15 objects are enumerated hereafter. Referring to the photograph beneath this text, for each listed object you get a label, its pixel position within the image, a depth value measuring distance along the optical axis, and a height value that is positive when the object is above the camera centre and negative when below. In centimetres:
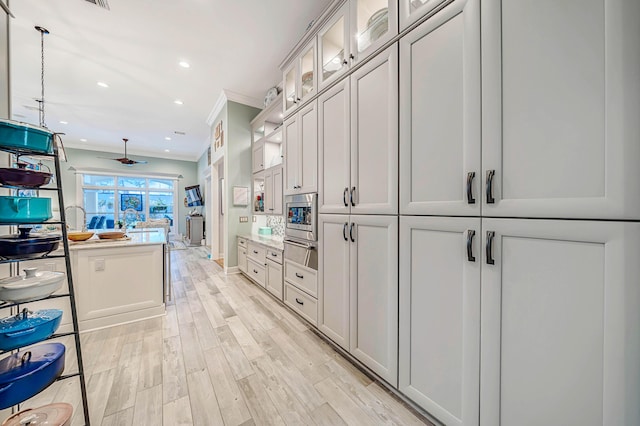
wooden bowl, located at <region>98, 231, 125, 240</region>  276 -28
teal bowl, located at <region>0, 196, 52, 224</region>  102 +1
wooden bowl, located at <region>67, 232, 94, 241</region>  246 -25
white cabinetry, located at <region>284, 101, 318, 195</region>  227 +63
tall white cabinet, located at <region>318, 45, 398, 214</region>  152 +52
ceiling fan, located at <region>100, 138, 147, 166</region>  628 +137
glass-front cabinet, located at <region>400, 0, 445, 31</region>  129 +116
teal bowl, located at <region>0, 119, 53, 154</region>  103 +35
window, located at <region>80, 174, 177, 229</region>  778 +50
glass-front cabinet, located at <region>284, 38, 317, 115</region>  231 +146
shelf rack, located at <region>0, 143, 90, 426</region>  114 -8
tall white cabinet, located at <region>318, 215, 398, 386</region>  154 -57
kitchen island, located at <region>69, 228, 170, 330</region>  237 -73
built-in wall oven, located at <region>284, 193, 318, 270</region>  228 -19
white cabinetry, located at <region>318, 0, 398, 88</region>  160 +136
